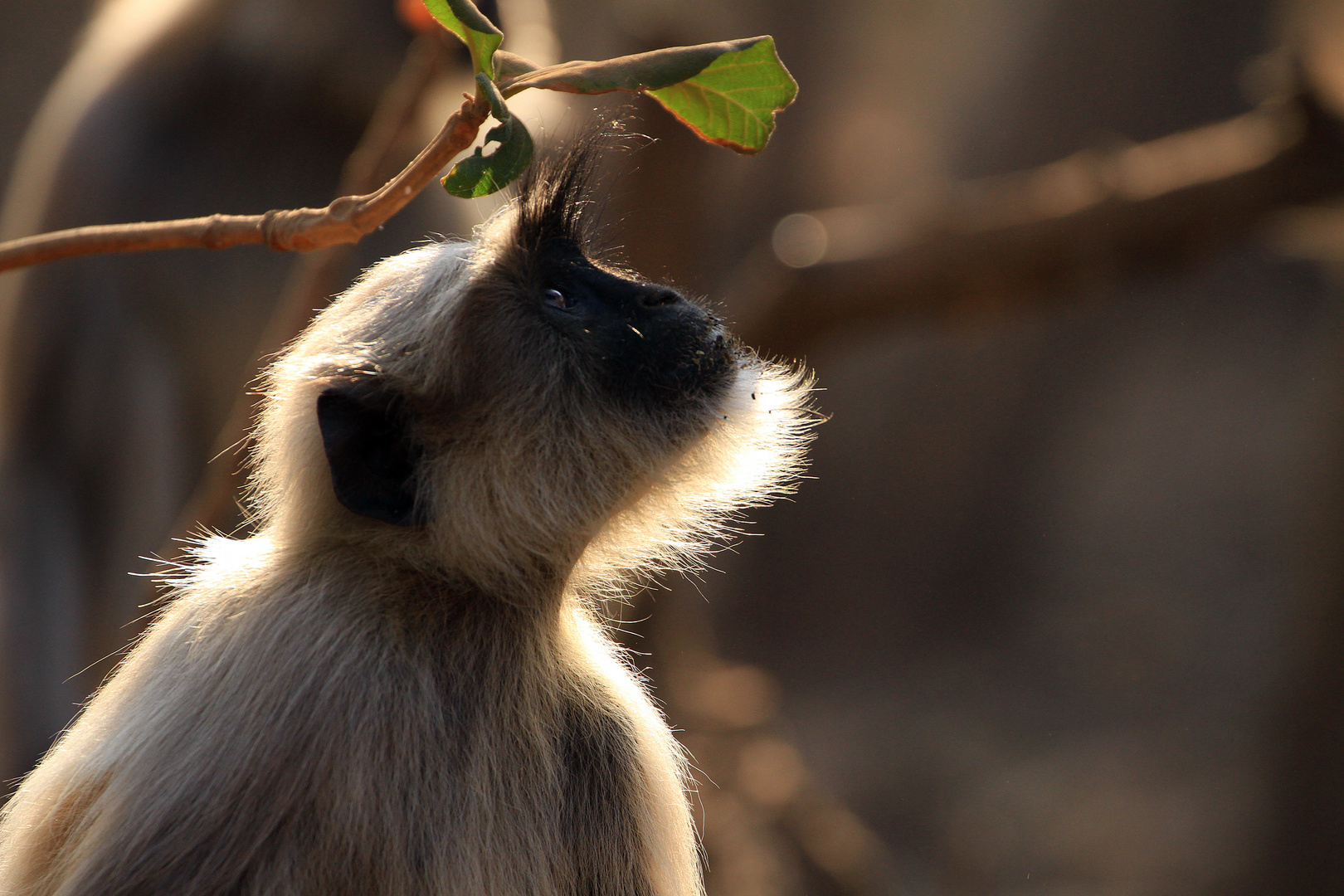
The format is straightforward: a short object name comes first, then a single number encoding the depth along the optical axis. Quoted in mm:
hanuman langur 3617
